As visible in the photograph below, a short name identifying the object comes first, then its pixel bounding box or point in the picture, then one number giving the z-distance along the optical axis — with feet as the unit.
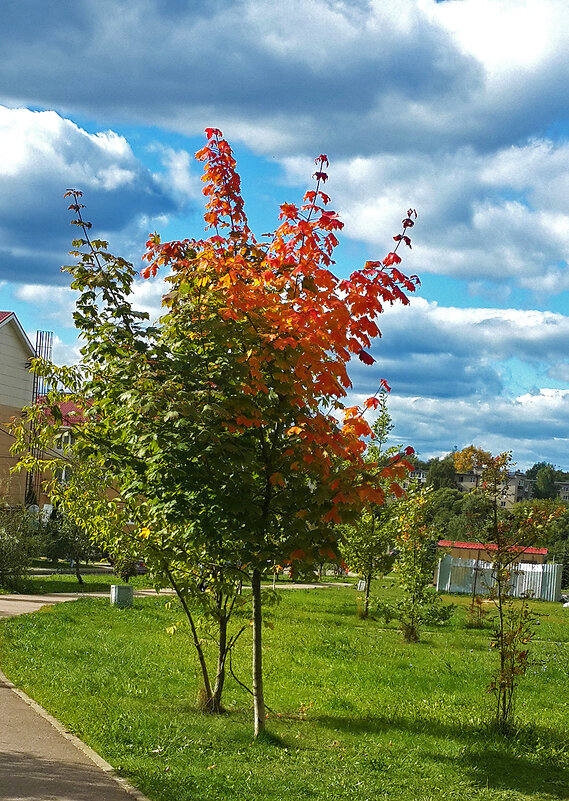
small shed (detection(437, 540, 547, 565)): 183.32
